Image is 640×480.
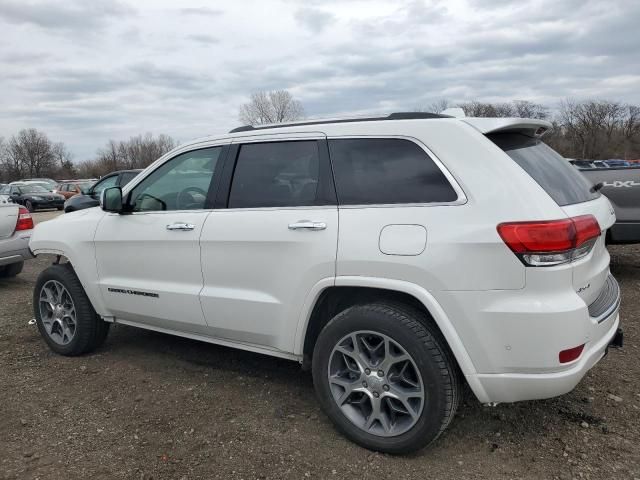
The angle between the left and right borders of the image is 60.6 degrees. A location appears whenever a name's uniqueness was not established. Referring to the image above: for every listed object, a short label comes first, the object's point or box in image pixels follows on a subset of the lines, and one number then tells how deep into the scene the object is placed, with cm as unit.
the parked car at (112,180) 1366
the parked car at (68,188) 2927
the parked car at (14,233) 727
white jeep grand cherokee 261
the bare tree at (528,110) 6856
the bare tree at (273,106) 6669
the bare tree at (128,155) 9474
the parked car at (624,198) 646
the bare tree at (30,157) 9519
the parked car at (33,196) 2702
